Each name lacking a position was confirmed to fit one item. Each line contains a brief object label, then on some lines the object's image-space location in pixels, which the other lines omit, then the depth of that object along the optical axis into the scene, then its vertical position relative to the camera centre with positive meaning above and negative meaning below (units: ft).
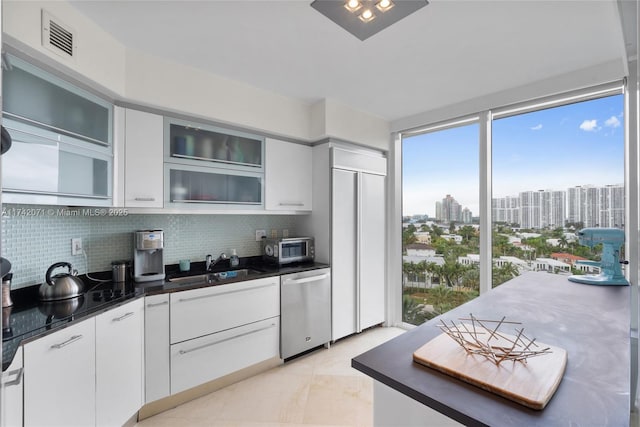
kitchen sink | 7.79 -1.66
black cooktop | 4.52 -1.66
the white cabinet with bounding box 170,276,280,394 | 7.07 -2.84
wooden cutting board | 2.62 -1.46
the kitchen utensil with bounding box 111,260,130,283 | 7.31 -1.31
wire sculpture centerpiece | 3.14 -1.42
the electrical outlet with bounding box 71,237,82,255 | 6.94 -0.69
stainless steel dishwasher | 8.96 -2.88
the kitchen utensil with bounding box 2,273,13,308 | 5.38 -1.34
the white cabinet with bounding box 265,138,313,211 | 9.55 +1.26
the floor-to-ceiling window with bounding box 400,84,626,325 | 7.88 +0.65
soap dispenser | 9.56 -1.38
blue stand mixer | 6.08 -0.78
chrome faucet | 9.02 -1.35
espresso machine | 7.41 -1.00
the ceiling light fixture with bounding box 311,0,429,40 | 5.51 +3.74
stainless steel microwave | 9.75 -1.12
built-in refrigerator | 10.18 -0.48
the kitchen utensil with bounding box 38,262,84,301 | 5.91 -1.38
